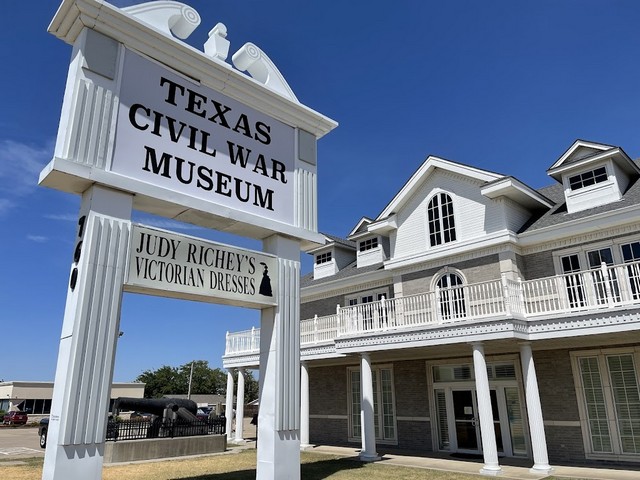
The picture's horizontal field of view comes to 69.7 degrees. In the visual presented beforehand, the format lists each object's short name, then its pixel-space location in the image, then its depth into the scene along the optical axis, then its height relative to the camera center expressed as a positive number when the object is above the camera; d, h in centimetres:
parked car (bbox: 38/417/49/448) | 2252 -208
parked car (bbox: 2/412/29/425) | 4347 -294
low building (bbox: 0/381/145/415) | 5812 -113
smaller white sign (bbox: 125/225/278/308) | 727 +188
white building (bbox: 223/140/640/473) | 1275 +160
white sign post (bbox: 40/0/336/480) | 652 +324
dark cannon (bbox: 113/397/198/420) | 1814 -83
